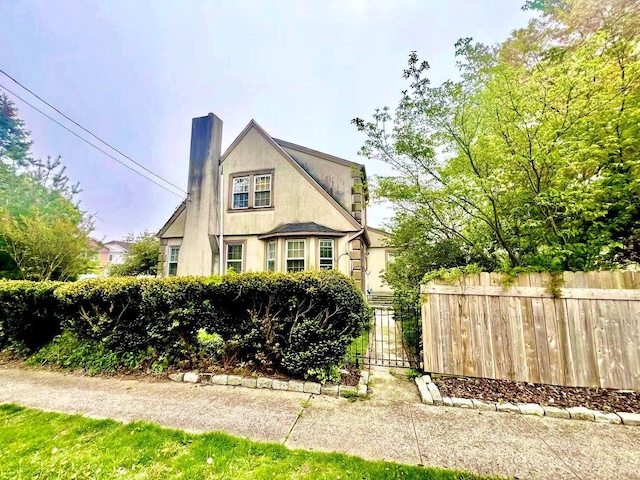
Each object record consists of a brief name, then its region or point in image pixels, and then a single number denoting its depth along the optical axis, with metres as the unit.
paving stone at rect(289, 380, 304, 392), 4.12
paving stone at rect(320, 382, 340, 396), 4.01
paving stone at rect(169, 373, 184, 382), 4.56
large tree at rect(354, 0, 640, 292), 4.00
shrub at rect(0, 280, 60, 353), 5.51
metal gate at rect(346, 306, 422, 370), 4.96
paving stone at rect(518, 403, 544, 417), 3.43
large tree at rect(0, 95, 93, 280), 11.85
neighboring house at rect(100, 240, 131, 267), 38.81
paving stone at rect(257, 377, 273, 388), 4.22
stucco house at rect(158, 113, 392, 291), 10.30
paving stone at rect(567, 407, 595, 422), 3.30
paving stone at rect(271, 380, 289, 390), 4.17
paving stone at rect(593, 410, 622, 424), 3.21
